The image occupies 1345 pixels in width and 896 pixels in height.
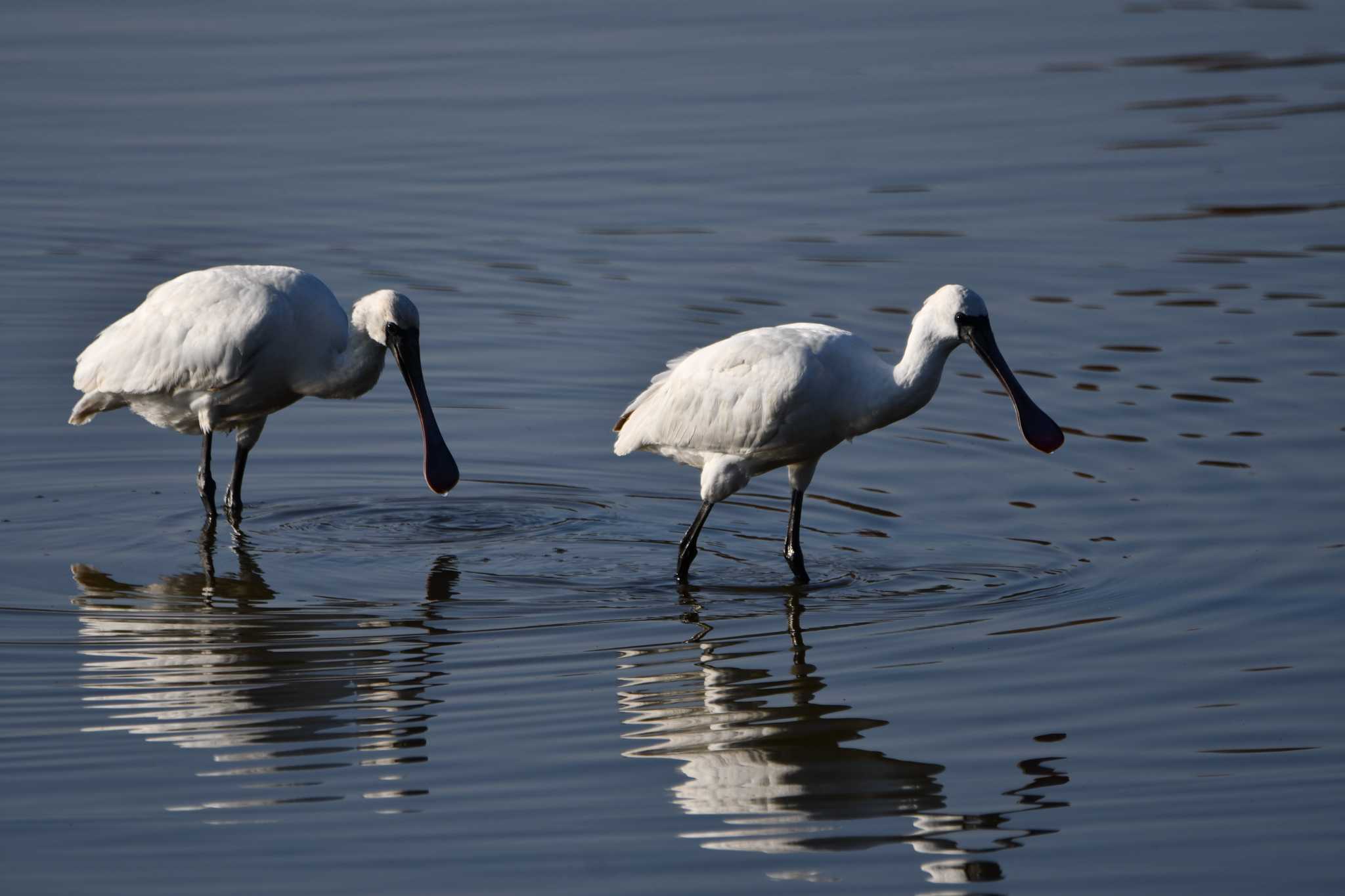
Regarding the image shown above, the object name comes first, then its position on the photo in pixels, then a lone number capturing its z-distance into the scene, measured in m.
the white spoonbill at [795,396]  18.61
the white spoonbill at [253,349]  20.84
